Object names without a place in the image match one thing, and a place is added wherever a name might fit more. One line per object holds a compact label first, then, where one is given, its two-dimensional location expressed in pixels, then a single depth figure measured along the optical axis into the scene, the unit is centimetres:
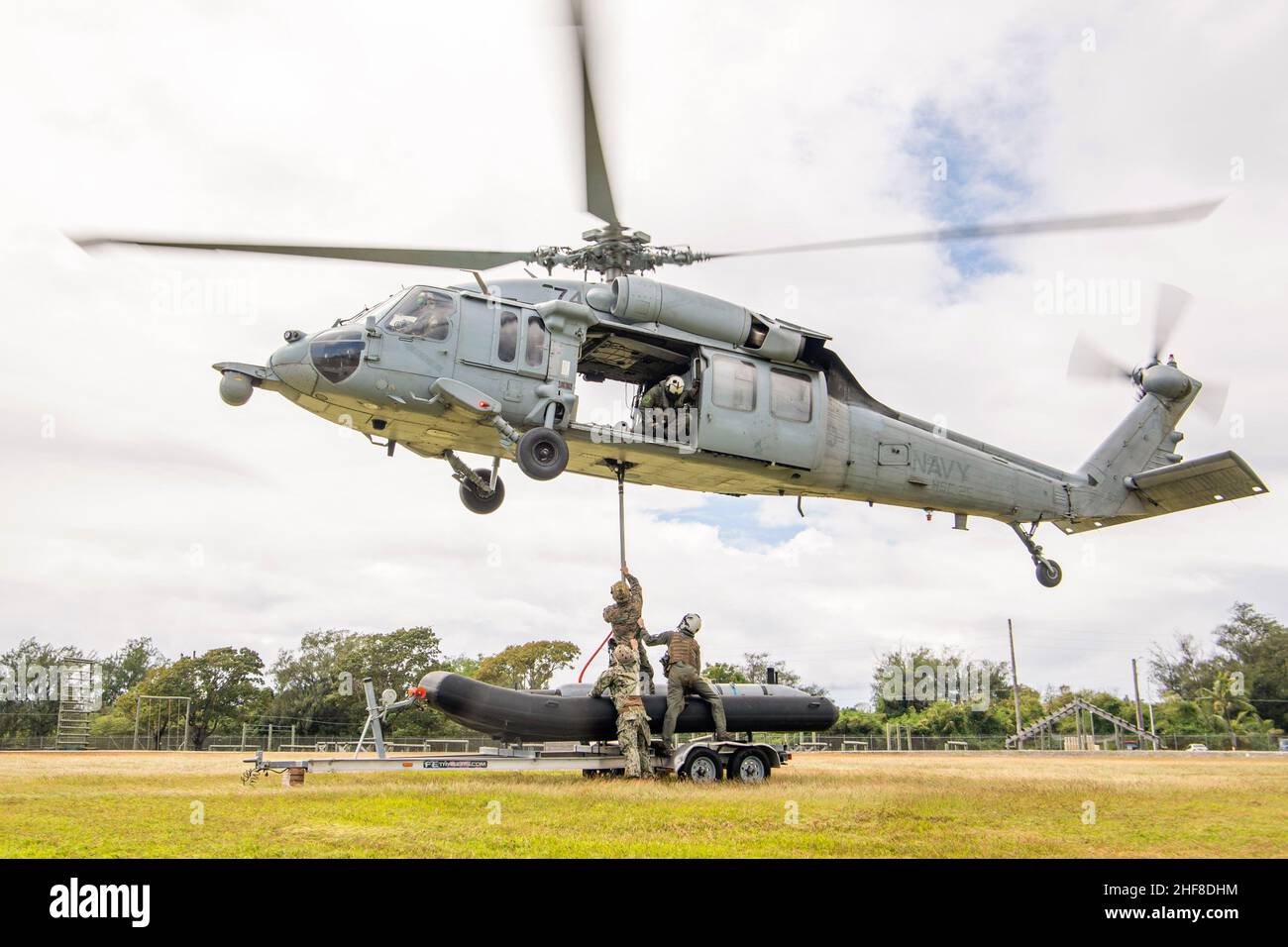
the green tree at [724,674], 4607
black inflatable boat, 1299
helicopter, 1367
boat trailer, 1242
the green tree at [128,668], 6806
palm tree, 6247
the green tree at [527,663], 3950
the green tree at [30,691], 5584
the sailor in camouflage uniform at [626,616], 1395
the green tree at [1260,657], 6569
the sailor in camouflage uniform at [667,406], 1534
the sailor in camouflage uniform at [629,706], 1329
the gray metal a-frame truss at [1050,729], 4129
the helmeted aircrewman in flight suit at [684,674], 1391
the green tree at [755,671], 4562
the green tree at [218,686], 4825
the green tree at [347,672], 4450
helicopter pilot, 1392
